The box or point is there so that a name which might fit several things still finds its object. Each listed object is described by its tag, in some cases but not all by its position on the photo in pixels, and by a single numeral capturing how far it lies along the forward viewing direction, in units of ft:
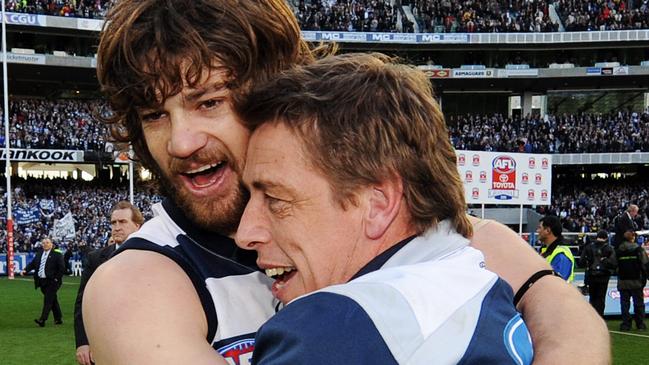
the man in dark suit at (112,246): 21.70
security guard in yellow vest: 32.45
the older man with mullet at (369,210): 3.93
